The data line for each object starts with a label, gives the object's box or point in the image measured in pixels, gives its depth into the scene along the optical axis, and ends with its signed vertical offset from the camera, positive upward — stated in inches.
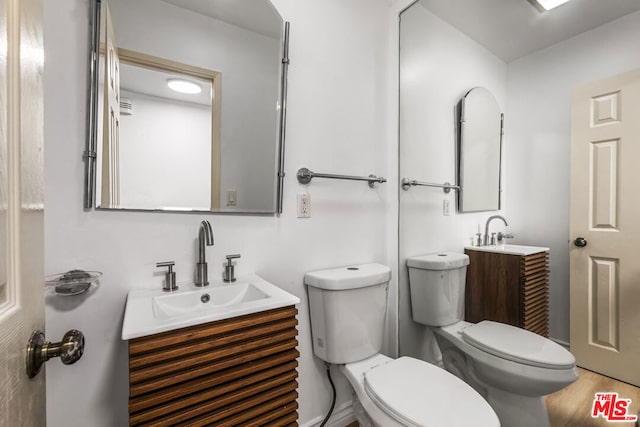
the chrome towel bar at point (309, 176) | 54.9 +7.3
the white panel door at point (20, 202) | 13.5 +0.5
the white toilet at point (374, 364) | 36.8 -24.7
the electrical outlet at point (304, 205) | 55.4 +1.6
